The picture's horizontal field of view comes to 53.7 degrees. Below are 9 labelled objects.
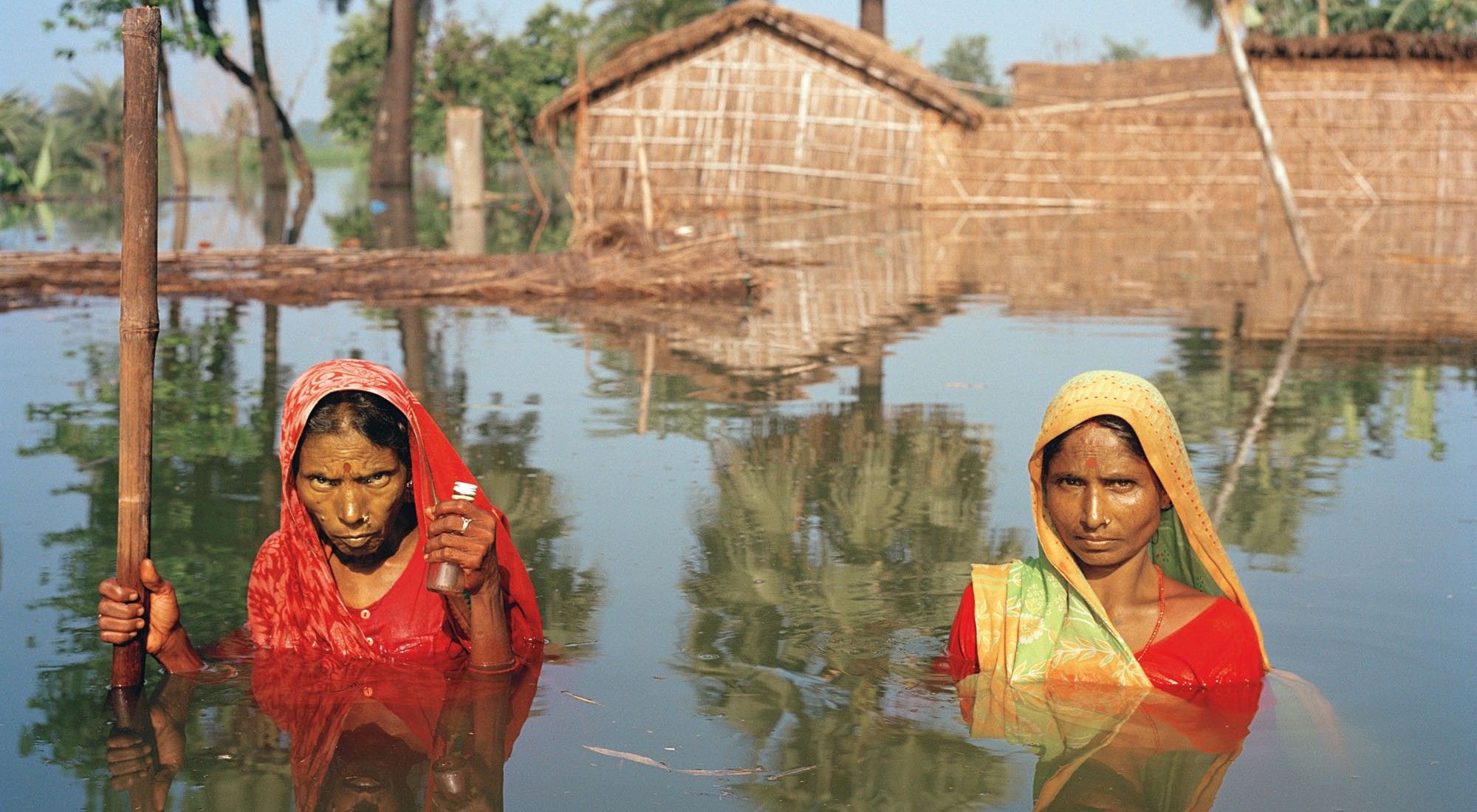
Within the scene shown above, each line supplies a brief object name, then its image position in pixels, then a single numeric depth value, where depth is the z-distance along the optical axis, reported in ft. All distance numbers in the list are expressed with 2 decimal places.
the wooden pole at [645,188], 41.81
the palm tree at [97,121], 101.19
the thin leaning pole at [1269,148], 41.47
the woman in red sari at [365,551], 10.39
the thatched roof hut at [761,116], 79.15
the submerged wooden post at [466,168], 76.79
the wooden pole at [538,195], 48.37
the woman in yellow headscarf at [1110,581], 10.02
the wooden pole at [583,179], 42.19
